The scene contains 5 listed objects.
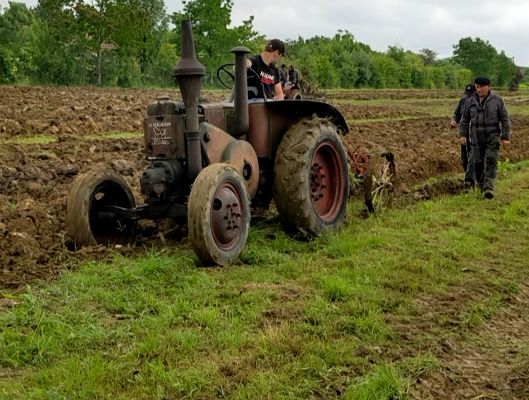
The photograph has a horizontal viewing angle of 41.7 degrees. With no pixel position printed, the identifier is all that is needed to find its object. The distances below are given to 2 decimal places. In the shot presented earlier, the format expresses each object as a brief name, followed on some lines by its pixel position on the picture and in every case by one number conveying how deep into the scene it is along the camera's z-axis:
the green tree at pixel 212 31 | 49.22
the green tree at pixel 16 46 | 40.00
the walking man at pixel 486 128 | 10.16
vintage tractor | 5.96
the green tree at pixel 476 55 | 90.56
